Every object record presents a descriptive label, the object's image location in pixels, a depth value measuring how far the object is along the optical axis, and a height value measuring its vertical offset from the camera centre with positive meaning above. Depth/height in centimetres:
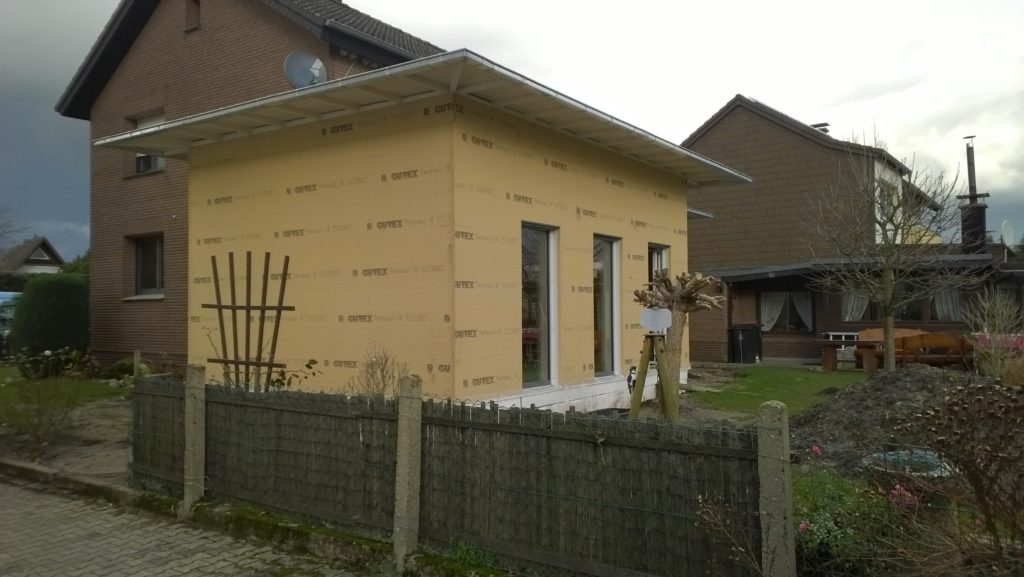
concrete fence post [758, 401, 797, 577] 383 -94
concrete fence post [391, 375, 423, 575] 523 -109
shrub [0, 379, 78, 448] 914 -109
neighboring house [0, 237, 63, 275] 5611 +521
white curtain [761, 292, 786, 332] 2369 +26
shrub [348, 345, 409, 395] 870 -62
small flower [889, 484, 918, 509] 378 -94
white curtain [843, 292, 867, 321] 2255 +26
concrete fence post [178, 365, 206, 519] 675 -109
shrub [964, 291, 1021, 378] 1233 -39
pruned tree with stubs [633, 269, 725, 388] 733 +18
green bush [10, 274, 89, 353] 1766 +17
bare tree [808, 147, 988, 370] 1559 +178
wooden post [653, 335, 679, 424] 701 -67
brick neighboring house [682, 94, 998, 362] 2209 +268
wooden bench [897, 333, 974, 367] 1747 -85
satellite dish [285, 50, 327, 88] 1158 +400
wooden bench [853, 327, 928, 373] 1830 -87
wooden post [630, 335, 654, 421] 696 -60
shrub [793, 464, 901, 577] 384 -115
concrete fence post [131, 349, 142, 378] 1341 -80
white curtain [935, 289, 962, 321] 2198 +28
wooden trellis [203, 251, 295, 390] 797 -14
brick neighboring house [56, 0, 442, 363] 1516 +512
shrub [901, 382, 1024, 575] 316 -67
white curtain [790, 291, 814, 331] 2322 +31
